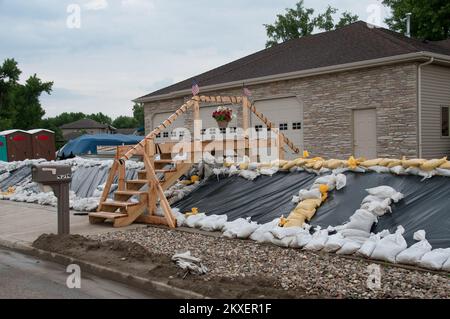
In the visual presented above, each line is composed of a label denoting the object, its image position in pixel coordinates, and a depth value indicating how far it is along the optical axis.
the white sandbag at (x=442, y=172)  7.88
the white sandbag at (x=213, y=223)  9.12
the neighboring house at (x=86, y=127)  93.62
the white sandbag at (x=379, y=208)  7.67
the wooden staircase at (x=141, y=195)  9.96
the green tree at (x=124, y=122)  109.88
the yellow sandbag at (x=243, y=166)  10.96
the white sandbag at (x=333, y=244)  7.06
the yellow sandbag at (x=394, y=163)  8.48
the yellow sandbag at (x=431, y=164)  8.03
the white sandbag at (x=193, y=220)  9.49
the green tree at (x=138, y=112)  98.70
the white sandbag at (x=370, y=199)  7.93
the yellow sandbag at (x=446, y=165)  7.96
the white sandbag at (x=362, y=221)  7.42
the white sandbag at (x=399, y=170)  8.34
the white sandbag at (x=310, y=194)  8.76
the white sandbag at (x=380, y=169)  8.57
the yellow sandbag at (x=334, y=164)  9.31
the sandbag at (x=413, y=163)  8.23
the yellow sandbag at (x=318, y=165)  9.63
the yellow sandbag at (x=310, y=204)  8.49
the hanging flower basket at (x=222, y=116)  12.49
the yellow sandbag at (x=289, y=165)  10.20
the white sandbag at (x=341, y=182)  8.77
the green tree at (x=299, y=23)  37.00
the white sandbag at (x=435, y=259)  6.02
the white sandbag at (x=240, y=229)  8.23
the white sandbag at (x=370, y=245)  6.69
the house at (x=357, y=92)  15.15
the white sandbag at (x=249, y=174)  10.59
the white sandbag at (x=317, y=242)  7.19
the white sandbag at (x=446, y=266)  5.93
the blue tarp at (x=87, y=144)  27.00
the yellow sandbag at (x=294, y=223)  8.13
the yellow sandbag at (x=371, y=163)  8.82
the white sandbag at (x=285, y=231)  7.71
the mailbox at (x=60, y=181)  8.27
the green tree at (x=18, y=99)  47.84
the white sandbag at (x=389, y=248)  6.51
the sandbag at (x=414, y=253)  6.26
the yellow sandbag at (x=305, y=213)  8.34
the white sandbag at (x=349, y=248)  6.89
